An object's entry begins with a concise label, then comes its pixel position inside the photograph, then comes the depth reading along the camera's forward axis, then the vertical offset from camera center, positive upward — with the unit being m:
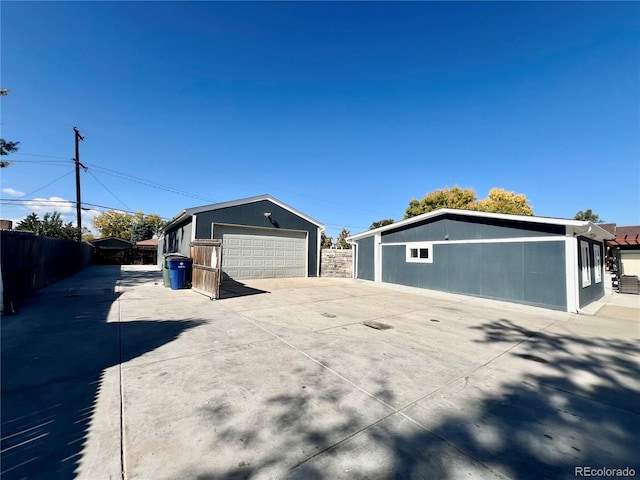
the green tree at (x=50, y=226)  18.77 +1.66
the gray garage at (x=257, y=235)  11.81 +0.68
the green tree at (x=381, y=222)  37.50 +3.95
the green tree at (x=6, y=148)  10.01 +3.98
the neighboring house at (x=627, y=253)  12.43 -0.23
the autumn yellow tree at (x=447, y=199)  30.41 +6.02
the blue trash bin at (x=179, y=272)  9.63 -0.92
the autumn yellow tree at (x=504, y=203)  29.13 +5.47
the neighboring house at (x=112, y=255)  25.55 -0.74
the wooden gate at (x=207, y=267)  7.72 -0.64
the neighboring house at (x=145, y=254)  26.81 -0.67
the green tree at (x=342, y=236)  42.34 +2.08
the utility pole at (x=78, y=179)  18.02 +4.96
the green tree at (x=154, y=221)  40.16 +4.34
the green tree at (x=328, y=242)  35.28 +0.96
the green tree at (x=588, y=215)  48.09 +6.38
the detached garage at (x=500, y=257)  7.39 -0.30
